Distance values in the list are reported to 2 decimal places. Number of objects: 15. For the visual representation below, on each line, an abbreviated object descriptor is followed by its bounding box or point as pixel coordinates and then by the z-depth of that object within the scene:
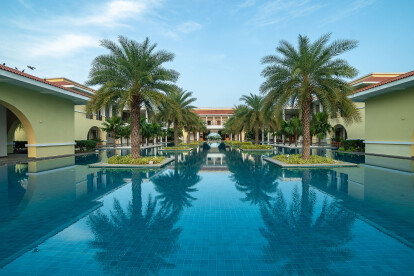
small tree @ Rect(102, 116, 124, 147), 32.00
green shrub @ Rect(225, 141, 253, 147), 37.16
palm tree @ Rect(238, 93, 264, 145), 26.98
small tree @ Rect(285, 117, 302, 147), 33.44
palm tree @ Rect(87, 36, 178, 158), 14.16
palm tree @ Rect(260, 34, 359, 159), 13.64
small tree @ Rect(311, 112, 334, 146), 31.34
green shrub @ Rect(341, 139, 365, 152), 23.80
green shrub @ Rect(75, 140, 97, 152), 25.75
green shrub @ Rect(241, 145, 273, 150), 28.52
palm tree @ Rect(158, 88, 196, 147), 27.13
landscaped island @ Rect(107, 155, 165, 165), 14.40
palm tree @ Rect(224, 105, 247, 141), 28.50
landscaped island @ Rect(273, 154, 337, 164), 14.25
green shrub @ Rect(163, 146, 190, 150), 28.64
